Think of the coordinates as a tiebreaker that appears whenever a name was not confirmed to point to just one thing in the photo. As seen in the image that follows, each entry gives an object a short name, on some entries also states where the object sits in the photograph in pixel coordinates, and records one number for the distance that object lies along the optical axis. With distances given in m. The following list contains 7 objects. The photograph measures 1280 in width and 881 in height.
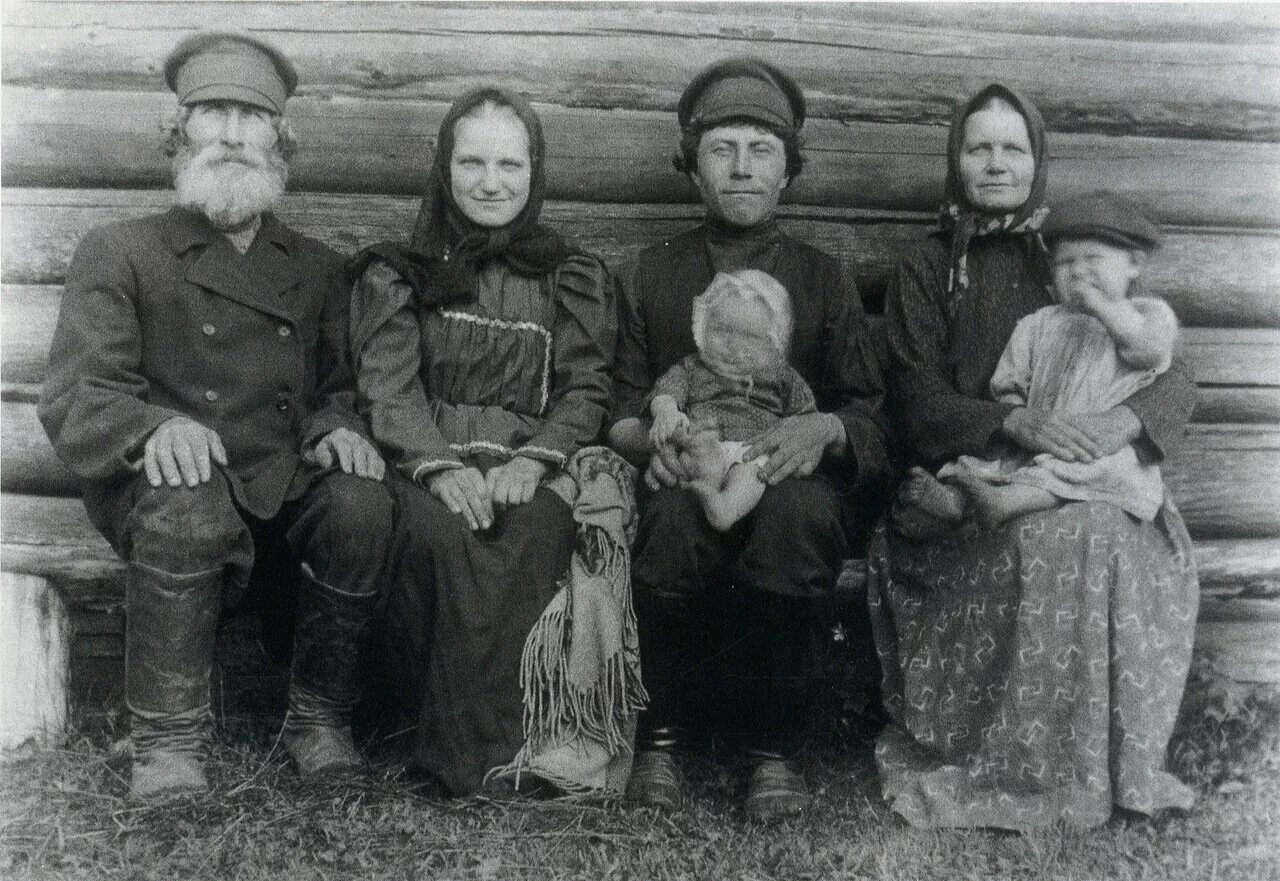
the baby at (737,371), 3.29
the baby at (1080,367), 3.00
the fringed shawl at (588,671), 3.02
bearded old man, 2.90
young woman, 3.00
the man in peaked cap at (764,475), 3.04
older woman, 2.90
